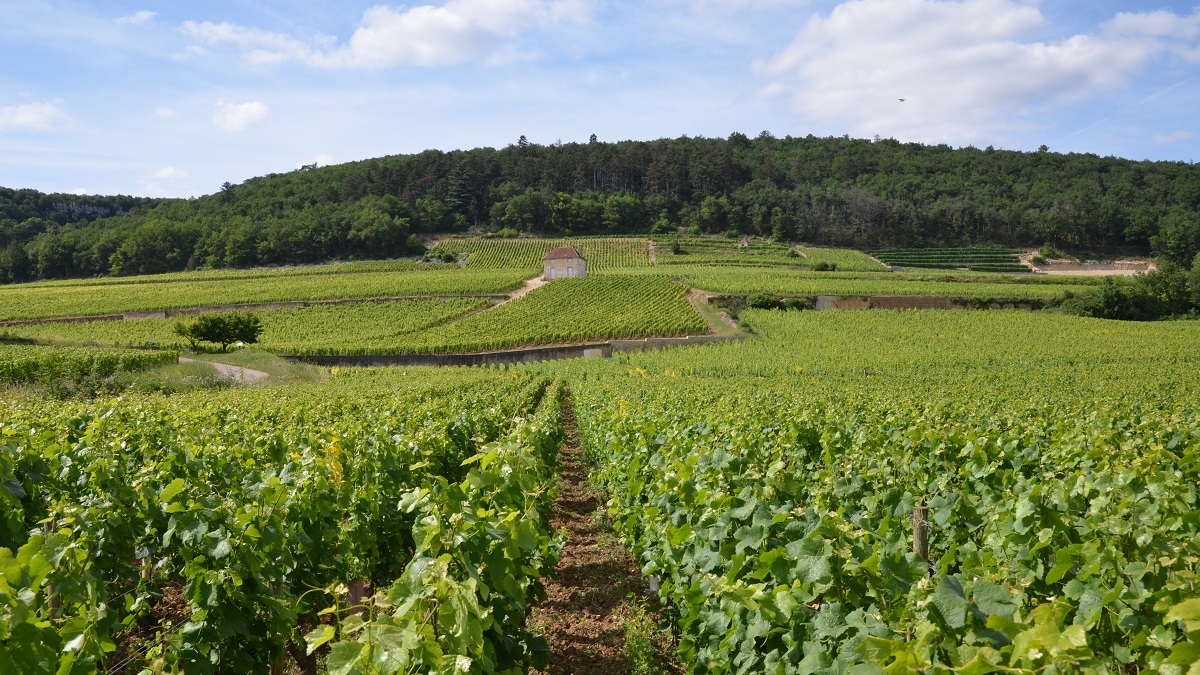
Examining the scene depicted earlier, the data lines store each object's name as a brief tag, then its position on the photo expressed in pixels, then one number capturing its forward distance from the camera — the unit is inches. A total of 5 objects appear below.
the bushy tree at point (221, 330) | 1568.7
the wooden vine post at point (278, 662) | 167.2
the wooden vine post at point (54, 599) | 118.2
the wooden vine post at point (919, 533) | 175.2
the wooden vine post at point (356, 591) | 204.7
